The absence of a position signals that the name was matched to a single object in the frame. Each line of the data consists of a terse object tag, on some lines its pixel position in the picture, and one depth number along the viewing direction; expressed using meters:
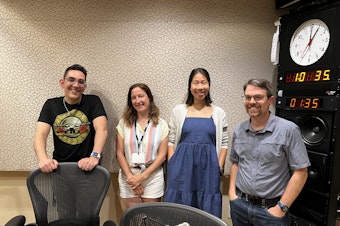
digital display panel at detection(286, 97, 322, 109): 1.71
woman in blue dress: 1.80
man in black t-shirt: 1.78
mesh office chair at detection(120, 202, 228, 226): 1.13
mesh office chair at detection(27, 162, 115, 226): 1.45
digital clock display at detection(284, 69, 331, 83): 1.67
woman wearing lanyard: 1.88
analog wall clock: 1.70
